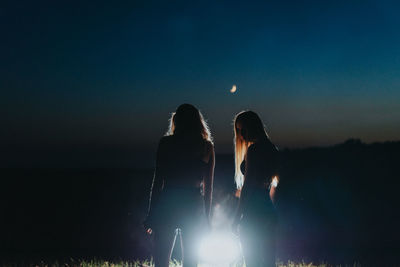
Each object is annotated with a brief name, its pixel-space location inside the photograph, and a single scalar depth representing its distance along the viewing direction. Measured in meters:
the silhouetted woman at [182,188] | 4.52
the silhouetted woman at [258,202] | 4.53
